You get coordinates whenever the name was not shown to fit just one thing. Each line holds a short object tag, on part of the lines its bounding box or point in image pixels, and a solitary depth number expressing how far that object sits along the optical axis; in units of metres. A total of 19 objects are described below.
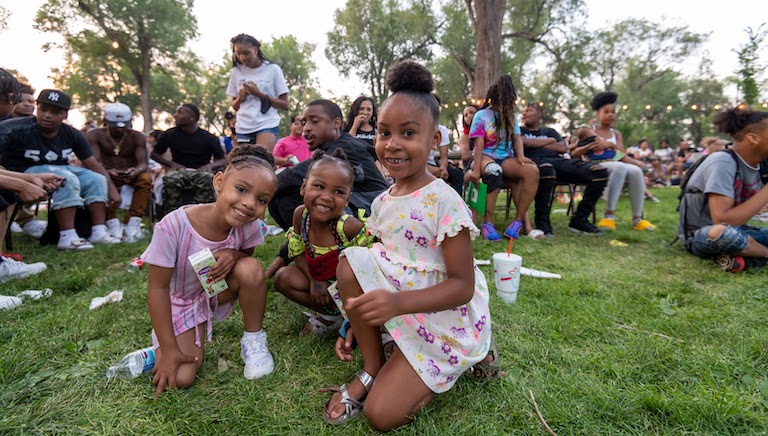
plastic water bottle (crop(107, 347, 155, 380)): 1.63
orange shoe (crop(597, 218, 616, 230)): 5.02
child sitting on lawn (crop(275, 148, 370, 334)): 1.99
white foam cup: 2.42
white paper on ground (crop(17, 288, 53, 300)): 2.48
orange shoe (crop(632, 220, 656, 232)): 4.93
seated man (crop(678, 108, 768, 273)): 2.96
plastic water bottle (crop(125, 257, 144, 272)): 3.17
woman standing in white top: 4.31
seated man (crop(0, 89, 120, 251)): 3.69
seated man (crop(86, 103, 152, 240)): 4.78
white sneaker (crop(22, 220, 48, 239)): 4.52
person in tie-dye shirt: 4.39
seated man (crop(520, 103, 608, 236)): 4.72
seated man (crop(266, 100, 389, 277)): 2.69
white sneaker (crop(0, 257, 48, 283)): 2.88
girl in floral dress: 1.36
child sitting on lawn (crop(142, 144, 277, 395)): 1.60
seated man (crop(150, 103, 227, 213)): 5.04
